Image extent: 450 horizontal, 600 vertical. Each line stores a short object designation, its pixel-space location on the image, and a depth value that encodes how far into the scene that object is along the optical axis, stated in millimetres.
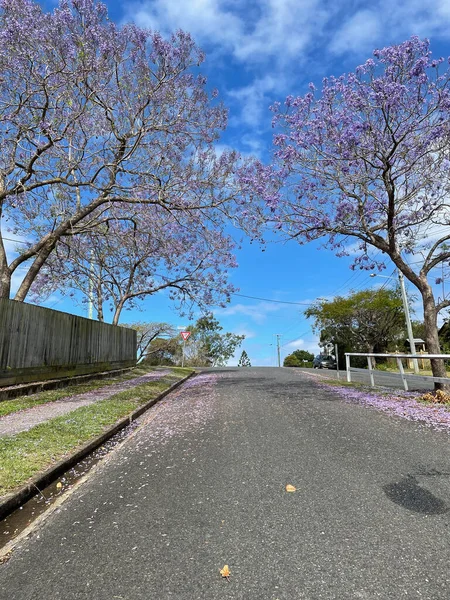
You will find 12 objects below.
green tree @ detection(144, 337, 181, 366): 40250
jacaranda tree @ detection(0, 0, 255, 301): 10305
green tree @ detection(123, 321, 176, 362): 36562
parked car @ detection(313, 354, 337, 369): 37312
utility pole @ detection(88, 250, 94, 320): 21088
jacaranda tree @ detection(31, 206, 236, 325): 14477
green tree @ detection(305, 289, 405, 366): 37750
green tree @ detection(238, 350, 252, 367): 73000
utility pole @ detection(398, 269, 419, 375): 24228
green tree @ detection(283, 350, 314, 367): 69275
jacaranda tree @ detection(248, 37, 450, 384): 9828
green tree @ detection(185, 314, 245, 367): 45653
